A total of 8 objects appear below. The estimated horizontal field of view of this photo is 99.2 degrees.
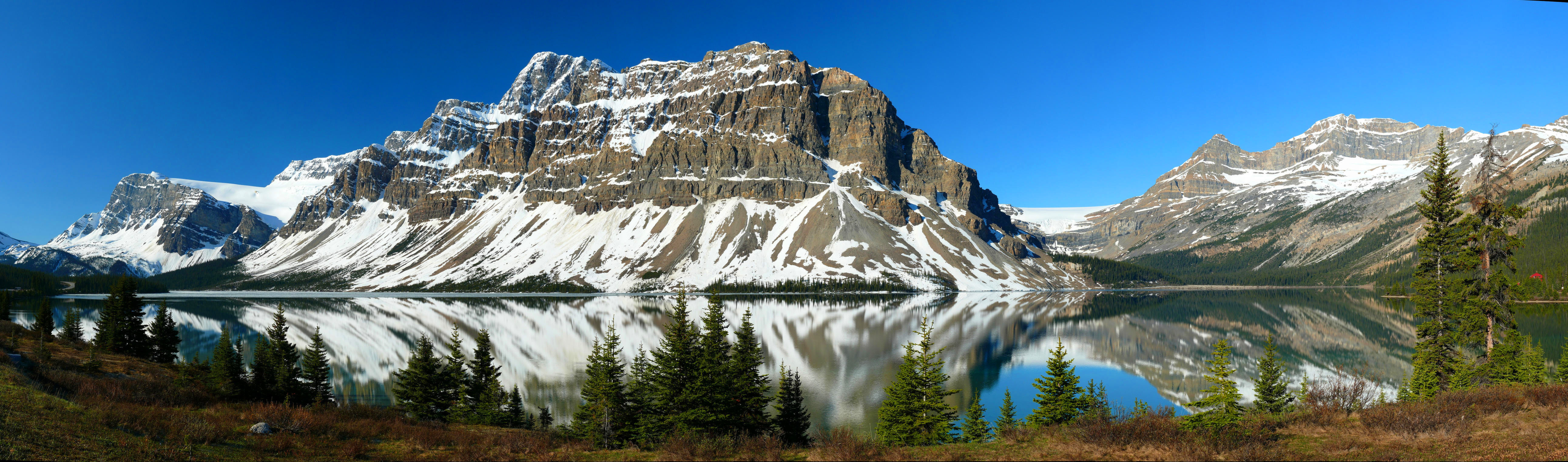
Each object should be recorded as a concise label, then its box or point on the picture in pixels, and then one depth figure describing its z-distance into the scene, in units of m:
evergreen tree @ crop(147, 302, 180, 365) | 47.47
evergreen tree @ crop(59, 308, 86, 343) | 50.16
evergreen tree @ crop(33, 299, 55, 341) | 45.91
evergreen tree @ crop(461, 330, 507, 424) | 32.81
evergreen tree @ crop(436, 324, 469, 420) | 35.69
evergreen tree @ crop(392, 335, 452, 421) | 34.69
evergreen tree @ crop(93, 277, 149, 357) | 46.47
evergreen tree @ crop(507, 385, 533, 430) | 32.99
